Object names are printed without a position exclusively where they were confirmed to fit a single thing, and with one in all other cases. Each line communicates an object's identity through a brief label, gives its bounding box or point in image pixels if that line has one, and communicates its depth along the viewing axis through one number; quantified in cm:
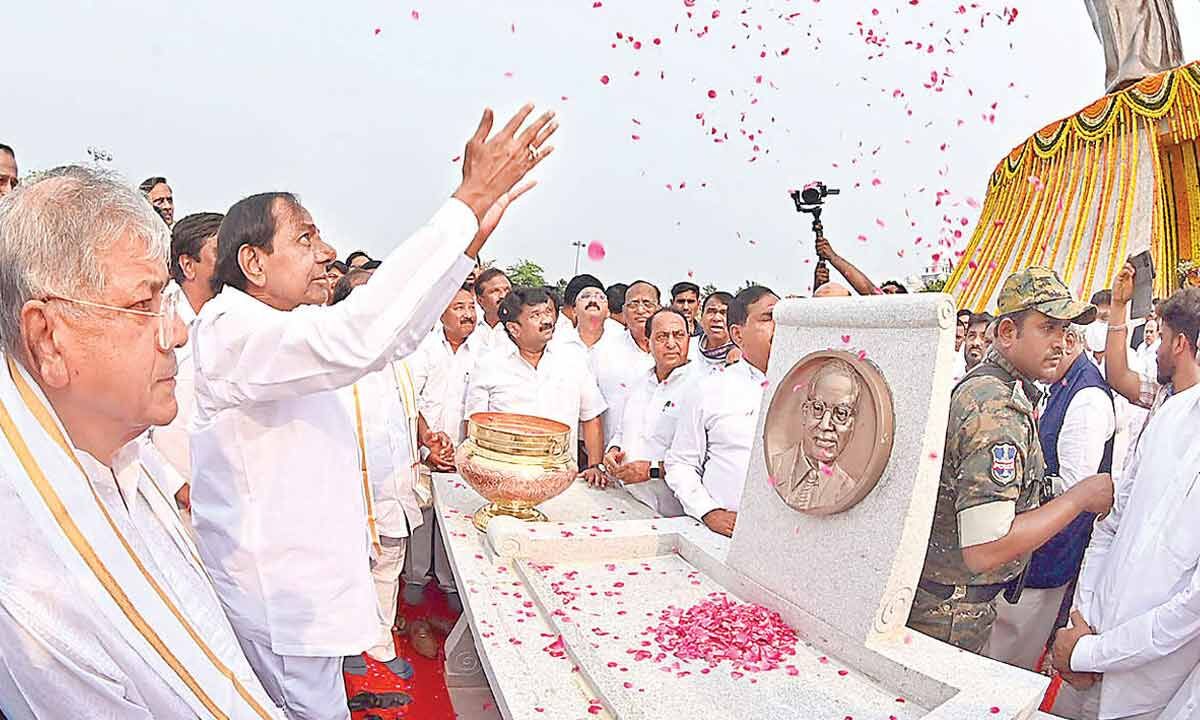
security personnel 249
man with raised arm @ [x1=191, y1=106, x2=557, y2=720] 197
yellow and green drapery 1066
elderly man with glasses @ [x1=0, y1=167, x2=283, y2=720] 119
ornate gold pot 333
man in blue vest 363
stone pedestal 202
